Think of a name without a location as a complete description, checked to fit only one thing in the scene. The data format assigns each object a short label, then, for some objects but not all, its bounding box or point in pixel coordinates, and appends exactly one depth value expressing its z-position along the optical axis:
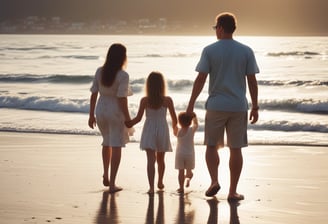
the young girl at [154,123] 12.00
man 11.24
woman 12.01
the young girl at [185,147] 12.35
